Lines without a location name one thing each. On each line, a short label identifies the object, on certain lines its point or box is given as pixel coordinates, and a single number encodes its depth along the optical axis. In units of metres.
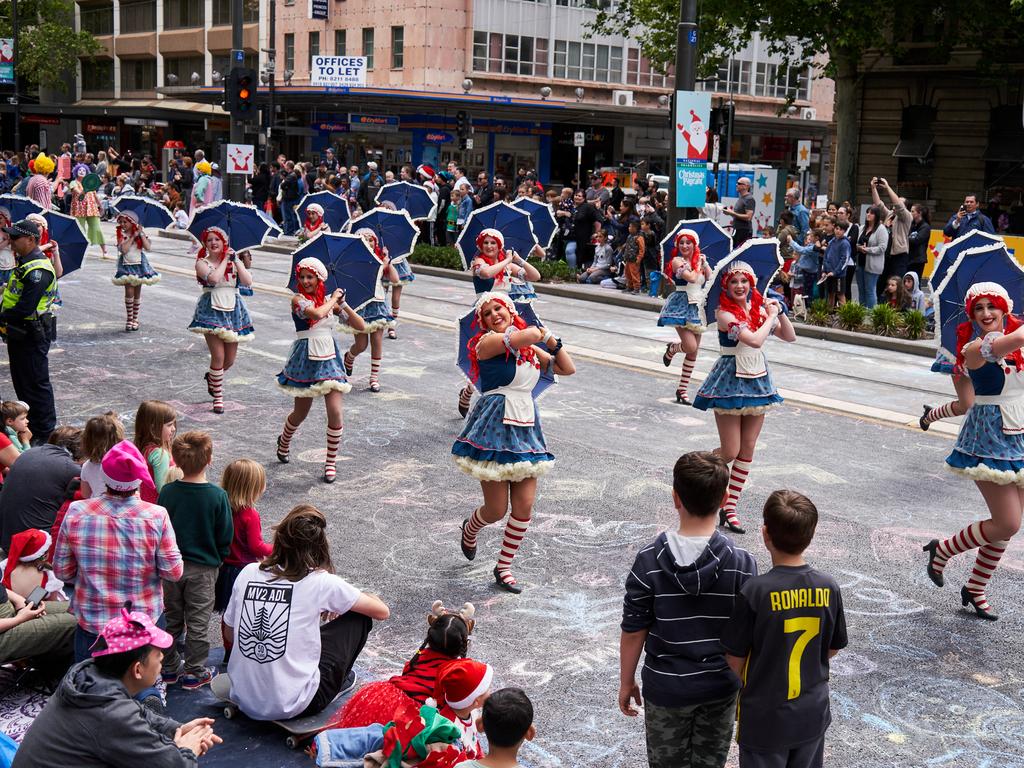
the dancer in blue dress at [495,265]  12.70
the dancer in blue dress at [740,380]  8.98
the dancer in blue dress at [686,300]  12.97
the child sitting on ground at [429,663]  5.05
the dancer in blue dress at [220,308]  12.66
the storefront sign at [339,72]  51.47
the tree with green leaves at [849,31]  31.11
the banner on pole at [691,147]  19.97
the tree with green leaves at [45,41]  63.19
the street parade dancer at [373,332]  13.25
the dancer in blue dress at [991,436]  7.27
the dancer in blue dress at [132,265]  16.23
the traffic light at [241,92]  24.28
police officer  10.38
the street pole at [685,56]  19.36
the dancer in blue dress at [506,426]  7.64
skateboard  5.62
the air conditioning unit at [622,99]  58.38
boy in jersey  4.36
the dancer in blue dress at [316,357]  10.05
